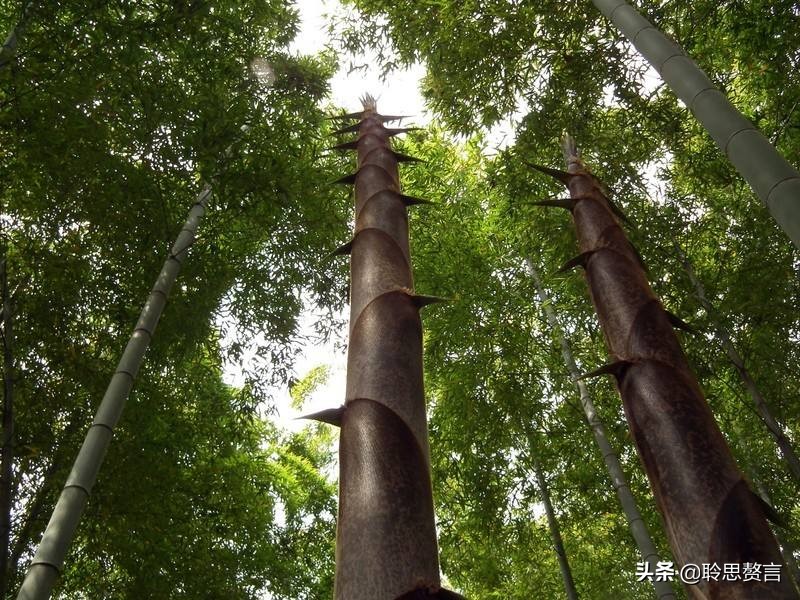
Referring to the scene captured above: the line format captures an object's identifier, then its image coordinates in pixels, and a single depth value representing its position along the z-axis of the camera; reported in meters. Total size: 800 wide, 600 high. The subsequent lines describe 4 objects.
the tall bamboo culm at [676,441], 1.43
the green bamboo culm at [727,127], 1.72
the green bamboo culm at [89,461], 2.37
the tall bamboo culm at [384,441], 1.10
